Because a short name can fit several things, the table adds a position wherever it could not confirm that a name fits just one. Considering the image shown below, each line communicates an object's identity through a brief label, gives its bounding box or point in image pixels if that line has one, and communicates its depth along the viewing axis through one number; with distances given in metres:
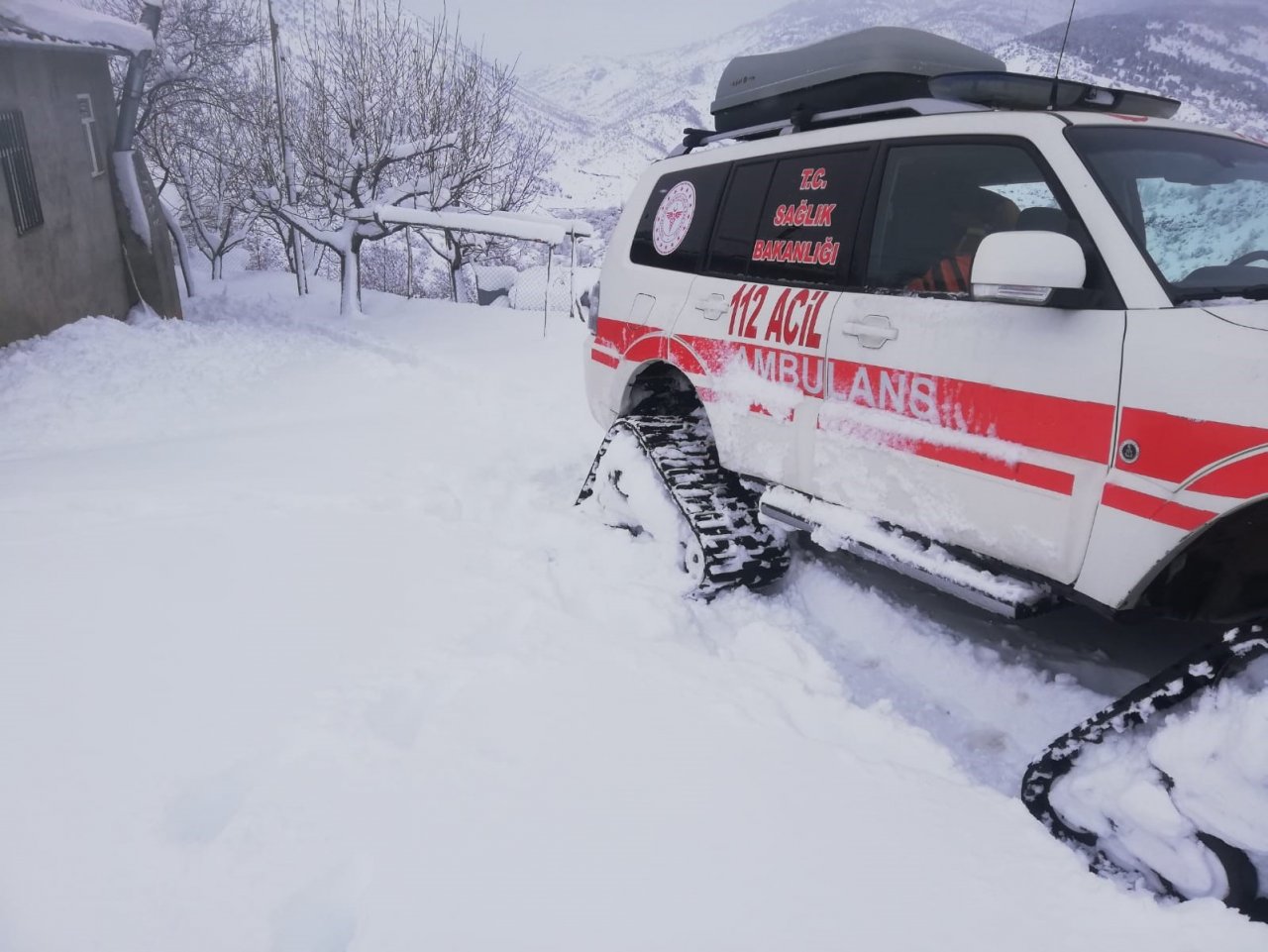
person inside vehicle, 2.82
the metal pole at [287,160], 18.95
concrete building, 10.11
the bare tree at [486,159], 20.14
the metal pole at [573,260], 13.91
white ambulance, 2.17
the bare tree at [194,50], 19.56
